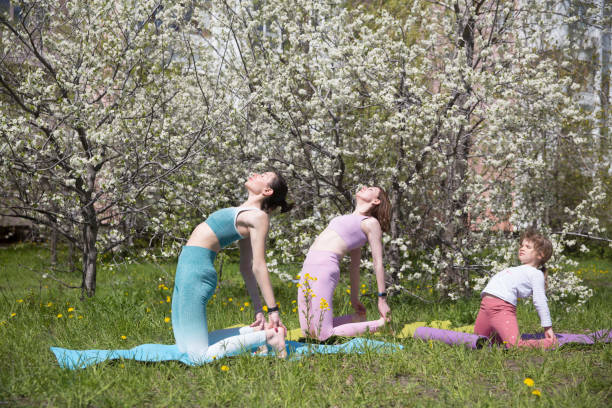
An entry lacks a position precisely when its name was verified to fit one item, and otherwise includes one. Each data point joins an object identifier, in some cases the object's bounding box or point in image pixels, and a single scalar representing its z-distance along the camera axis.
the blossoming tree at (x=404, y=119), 6.26
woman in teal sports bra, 3.85
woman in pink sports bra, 4.69
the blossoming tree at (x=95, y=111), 5.82
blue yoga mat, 3.80
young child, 4.52
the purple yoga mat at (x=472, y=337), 4.39
